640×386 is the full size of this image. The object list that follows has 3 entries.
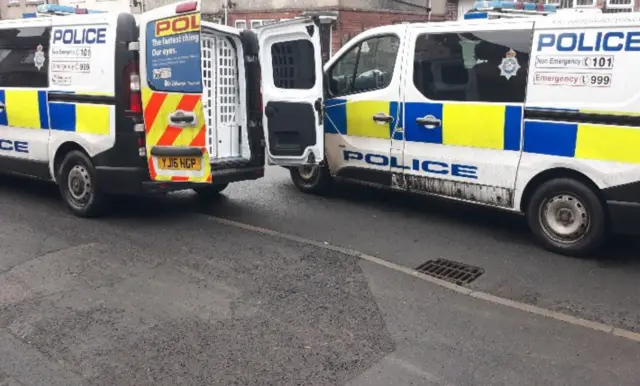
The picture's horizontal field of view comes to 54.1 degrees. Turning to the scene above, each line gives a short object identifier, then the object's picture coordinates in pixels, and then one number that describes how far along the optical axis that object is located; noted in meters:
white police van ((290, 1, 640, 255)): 4.93
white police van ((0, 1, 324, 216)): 5.59
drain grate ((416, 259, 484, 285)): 4.81
